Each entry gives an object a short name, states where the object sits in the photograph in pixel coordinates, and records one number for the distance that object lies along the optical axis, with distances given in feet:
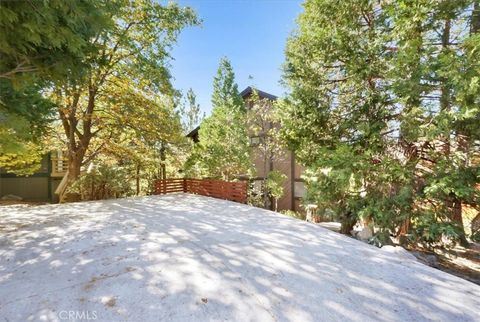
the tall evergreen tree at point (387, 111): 16.58
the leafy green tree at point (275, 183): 35.99
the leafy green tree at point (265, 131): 36.50
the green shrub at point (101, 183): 35.88
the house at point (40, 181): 48.21
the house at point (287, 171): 41.44
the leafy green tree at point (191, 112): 59.77
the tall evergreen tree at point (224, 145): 36.40
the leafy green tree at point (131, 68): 30.86
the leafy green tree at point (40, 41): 8.93
